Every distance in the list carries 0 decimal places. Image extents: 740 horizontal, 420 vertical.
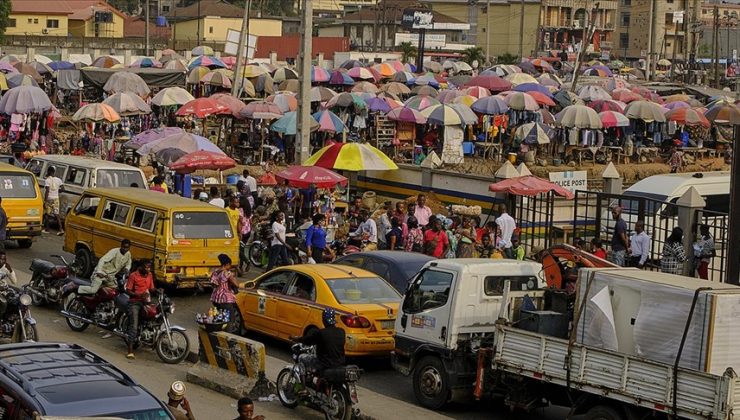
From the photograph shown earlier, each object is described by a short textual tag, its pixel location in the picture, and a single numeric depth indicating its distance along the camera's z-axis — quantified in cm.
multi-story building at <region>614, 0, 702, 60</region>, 13200
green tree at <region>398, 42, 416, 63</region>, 9384
